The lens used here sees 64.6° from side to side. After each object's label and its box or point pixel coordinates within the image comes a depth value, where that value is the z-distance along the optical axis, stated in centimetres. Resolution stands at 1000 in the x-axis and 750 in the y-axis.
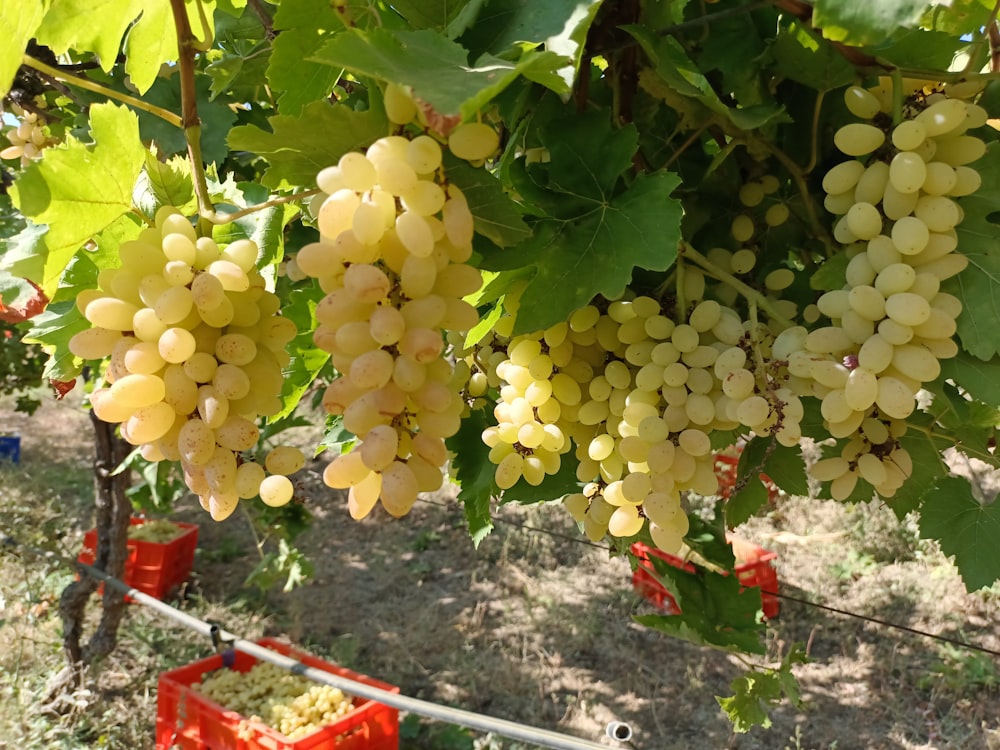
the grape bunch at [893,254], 60
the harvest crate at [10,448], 615
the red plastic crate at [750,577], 363
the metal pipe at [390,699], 138
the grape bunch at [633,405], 67
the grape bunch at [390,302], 45
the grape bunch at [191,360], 52
